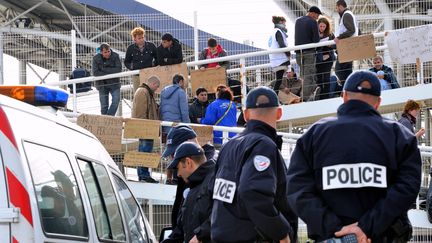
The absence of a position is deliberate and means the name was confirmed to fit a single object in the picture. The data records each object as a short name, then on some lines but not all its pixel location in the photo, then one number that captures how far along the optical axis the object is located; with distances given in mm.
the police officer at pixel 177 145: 10367
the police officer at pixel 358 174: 7266
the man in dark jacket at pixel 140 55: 20984
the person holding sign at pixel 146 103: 18922
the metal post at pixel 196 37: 23922
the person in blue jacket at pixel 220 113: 18312
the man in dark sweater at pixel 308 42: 20594
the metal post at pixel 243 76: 20875
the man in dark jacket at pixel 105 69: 21266
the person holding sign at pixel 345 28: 20547
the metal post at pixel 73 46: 23438
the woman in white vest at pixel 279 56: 21078
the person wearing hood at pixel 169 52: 20625
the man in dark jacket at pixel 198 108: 19359
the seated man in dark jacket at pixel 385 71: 20312
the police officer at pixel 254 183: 8148
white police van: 7324
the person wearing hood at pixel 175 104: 18797
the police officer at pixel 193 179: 9492
